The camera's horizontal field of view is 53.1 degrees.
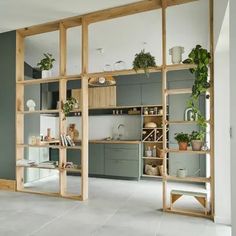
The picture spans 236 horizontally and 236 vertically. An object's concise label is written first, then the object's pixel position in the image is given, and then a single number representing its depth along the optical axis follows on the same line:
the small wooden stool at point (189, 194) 3.23
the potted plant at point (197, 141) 3.28
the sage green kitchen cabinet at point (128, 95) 5.90
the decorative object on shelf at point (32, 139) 4.92
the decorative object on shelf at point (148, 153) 5.76
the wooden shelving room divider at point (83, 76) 3.33
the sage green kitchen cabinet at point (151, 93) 5.73
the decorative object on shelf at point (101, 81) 4.27
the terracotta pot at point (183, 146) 3.37
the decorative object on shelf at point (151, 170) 5.60
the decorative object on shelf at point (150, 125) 5.81
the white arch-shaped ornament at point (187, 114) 5.32
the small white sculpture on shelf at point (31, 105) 4.52
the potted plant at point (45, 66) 4.32
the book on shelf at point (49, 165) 4.18
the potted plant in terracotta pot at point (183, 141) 3.38
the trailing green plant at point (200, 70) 3.07
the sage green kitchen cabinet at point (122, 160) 5.52
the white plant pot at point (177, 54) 3.39
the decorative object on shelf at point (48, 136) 5.87
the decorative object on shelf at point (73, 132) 6.69
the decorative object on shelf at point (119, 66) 4.20
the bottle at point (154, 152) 5.80
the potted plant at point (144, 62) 3.54
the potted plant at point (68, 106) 3.97
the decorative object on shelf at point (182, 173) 3.33
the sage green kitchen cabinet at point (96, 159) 5.79
